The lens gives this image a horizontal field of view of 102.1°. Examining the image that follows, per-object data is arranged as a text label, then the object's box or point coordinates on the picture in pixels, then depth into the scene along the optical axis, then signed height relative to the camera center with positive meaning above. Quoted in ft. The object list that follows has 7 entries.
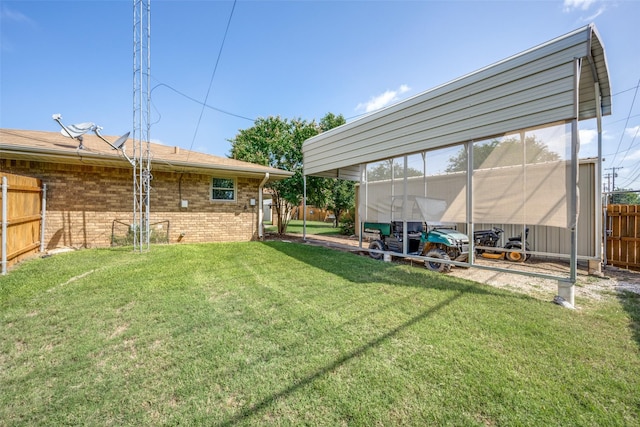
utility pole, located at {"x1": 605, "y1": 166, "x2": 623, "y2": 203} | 79.36 +11.96
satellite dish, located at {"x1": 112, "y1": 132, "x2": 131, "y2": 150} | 21.92 +6.06
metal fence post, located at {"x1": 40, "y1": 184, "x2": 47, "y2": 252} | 22.65 -0.36
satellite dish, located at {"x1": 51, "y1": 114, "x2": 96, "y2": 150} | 20.57 +6.67
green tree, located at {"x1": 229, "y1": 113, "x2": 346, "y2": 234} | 41.70 +9.52
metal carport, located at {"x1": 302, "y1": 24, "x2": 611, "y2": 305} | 12.48 +6.38
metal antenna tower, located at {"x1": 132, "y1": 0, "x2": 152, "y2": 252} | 21.93 +12.08
